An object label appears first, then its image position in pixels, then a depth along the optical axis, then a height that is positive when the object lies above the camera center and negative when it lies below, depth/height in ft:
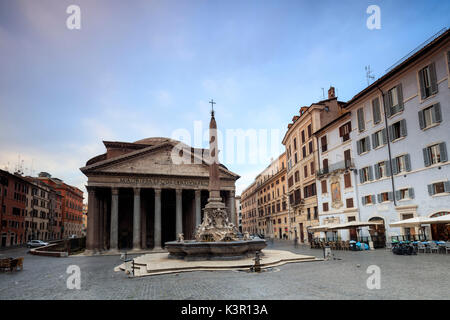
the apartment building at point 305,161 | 117.19 +20.31
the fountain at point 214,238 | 53.21 -3.91
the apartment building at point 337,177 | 96.89 +11.02
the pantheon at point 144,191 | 113.60 +10.58
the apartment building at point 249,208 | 253.85 +5.66
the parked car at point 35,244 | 153.99 -9.75
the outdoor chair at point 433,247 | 63.52 -7.37
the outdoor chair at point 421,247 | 66.01 -7.61
